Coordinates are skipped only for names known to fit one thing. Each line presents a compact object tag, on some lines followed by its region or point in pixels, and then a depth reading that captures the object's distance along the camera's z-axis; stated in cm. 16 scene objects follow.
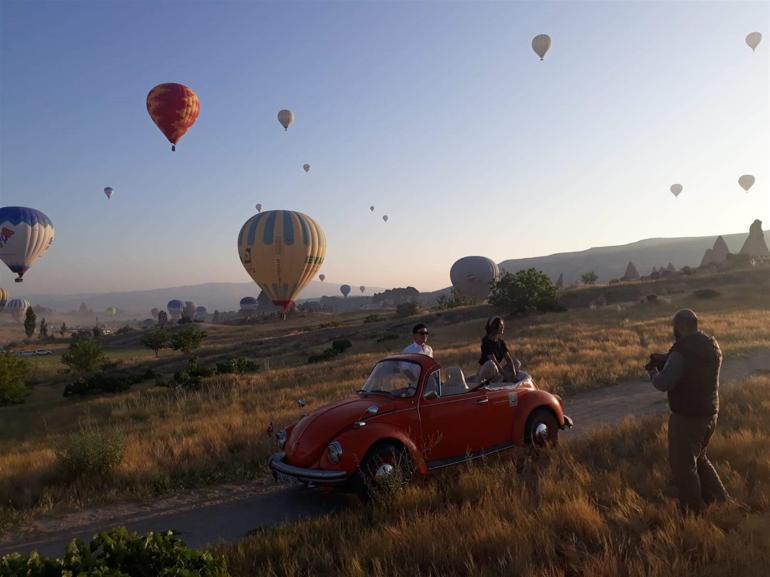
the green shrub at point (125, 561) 362
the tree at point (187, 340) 4459
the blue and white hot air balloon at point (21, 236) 5375
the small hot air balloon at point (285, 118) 5216
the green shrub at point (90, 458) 882
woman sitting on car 862
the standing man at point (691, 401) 549
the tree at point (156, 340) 5407
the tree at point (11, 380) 2716
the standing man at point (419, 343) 944
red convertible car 666
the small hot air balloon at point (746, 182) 7912
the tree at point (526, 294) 4666
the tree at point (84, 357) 3881
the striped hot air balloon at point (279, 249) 3972
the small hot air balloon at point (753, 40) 4763
